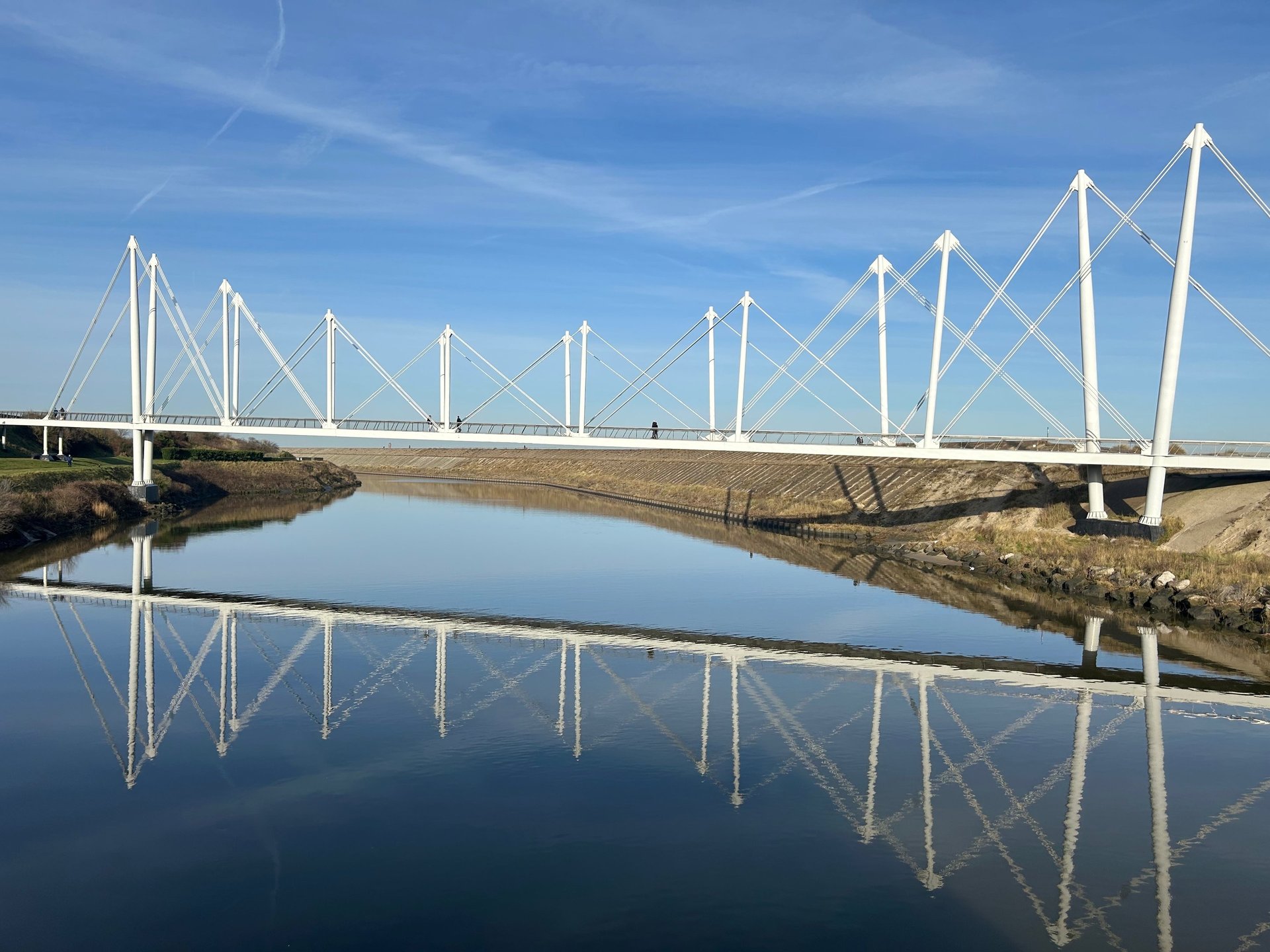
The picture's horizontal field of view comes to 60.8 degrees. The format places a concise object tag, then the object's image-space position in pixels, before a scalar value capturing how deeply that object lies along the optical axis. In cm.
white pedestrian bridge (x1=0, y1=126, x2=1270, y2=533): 4112
